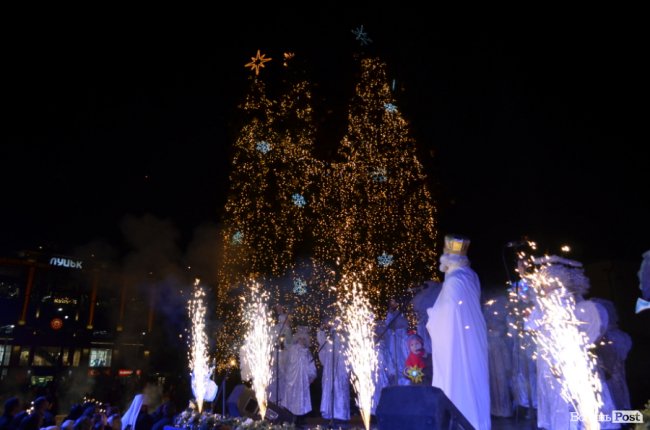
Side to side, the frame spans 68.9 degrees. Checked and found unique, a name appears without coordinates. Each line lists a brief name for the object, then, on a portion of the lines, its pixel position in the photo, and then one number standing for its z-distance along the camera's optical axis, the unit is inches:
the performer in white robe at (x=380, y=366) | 446.9
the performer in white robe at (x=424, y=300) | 454.6
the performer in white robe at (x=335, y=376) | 456.1
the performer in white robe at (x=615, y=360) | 280.1
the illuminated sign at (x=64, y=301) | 1205.1
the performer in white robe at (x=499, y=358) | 373.4
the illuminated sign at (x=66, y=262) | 1174.3
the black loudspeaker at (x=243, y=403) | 392.5
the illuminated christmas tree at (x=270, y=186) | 701.3
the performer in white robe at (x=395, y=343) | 446.0
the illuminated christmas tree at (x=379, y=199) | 589.9
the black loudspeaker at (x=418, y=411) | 143.3
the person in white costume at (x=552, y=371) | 255.6
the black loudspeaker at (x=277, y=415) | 380.2
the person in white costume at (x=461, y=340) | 206.5
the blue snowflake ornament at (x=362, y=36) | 617.6
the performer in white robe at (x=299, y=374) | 464.4
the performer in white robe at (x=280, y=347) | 478.6
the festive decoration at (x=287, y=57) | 669.3
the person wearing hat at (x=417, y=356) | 309.3
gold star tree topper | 687.7
